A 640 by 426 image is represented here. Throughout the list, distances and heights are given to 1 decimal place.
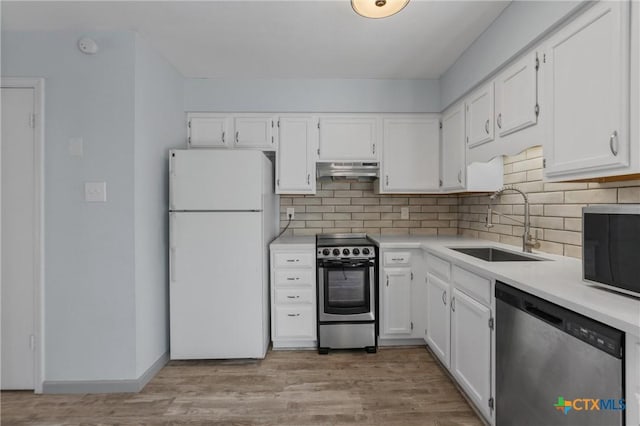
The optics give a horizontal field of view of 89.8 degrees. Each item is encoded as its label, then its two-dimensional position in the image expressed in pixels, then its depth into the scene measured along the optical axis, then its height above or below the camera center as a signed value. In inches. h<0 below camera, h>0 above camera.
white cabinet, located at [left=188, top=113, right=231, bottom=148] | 125.8 +31.2
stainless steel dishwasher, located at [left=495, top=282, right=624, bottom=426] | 40.4 -23.4
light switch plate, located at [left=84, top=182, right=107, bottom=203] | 89.7 +5.2
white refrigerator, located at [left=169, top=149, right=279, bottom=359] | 103.7 -14.1
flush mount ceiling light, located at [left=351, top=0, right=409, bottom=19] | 68.4 +44.2
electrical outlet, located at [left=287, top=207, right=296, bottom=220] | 140.6 -1.1
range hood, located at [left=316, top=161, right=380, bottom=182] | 127.6 +16.5
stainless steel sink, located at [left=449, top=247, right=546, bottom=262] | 92.0 -13.0
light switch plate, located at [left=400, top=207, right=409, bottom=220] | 141.6 -0.3
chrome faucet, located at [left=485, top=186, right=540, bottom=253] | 87.4 -7.2
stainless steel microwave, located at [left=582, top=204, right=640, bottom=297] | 45.6 -5.6
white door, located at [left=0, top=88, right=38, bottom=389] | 89.4 -7.1
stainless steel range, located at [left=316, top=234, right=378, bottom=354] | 113.1 -30.4
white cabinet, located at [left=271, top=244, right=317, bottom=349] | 114.7 -29.9
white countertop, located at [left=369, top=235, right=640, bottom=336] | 40.1 -12.6
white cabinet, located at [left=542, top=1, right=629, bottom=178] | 49.9 +20.6
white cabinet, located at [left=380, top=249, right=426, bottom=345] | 114.7 -30.7
